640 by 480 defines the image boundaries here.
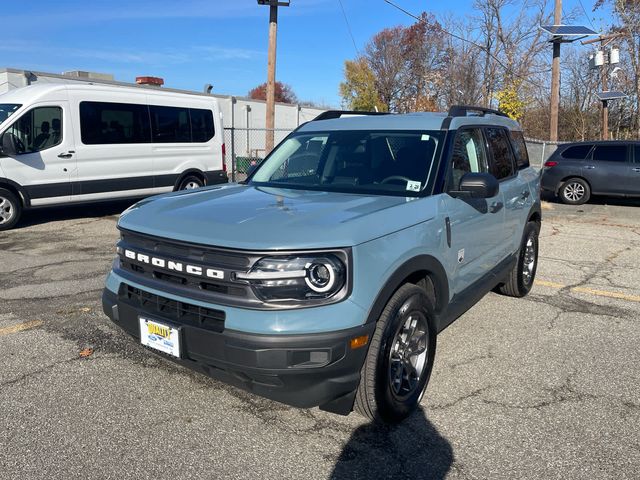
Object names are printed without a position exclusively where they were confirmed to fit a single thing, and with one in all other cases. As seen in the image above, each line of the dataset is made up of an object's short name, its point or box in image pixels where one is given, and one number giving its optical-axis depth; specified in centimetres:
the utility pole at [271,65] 1388
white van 892
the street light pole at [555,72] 1842
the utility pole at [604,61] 2091
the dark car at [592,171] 1312
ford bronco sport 257
